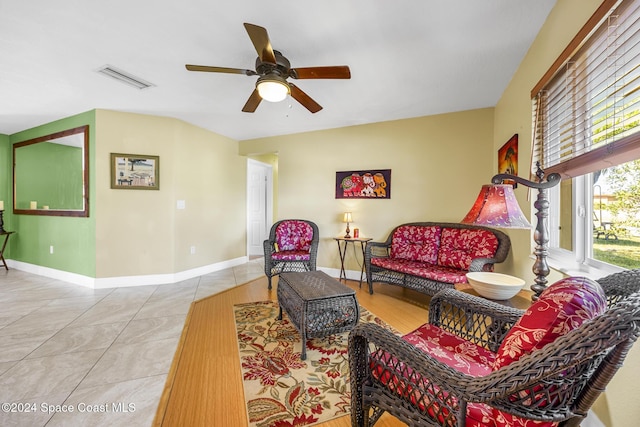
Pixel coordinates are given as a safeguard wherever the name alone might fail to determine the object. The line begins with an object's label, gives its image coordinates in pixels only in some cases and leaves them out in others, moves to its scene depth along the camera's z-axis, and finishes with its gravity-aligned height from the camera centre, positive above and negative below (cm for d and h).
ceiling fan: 181 +102
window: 106 +37
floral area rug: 141 -111
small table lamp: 386 -13
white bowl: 144 -45
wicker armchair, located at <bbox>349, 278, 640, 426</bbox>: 56 -51
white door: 579 +12
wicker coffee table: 189 -76
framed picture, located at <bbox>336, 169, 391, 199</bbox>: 380 +41
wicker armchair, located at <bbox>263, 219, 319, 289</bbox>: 349 -55
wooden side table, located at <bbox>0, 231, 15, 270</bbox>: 424 -57
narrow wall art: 236 +54
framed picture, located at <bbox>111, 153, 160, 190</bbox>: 351 +54
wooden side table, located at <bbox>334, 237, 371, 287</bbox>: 368 -58
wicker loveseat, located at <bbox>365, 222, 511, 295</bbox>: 266 -52
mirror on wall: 358 +56
